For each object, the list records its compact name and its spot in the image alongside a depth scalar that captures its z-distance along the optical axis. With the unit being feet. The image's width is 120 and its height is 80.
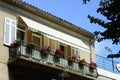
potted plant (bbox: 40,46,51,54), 58.91
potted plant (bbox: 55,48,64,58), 61.60
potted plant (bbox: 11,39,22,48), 55.89
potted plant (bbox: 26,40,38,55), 56.52
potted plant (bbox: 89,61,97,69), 68.36
